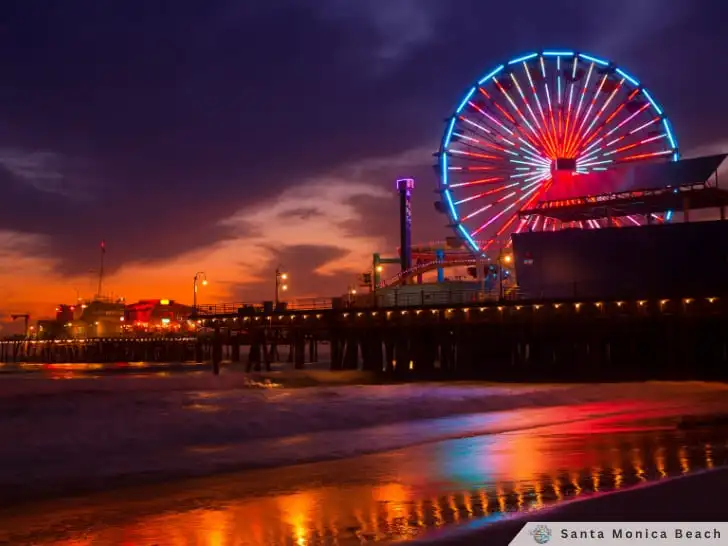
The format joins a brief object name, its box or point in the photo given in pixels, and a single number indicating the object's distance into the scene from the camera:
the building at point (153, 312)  162.93
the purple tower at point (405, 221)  96.06
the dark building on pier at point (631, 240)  48.28
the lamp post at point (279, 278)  90.70
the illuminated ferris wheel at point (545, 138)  56.22
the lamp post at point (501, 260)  52.55
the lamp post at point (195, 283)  99.01
